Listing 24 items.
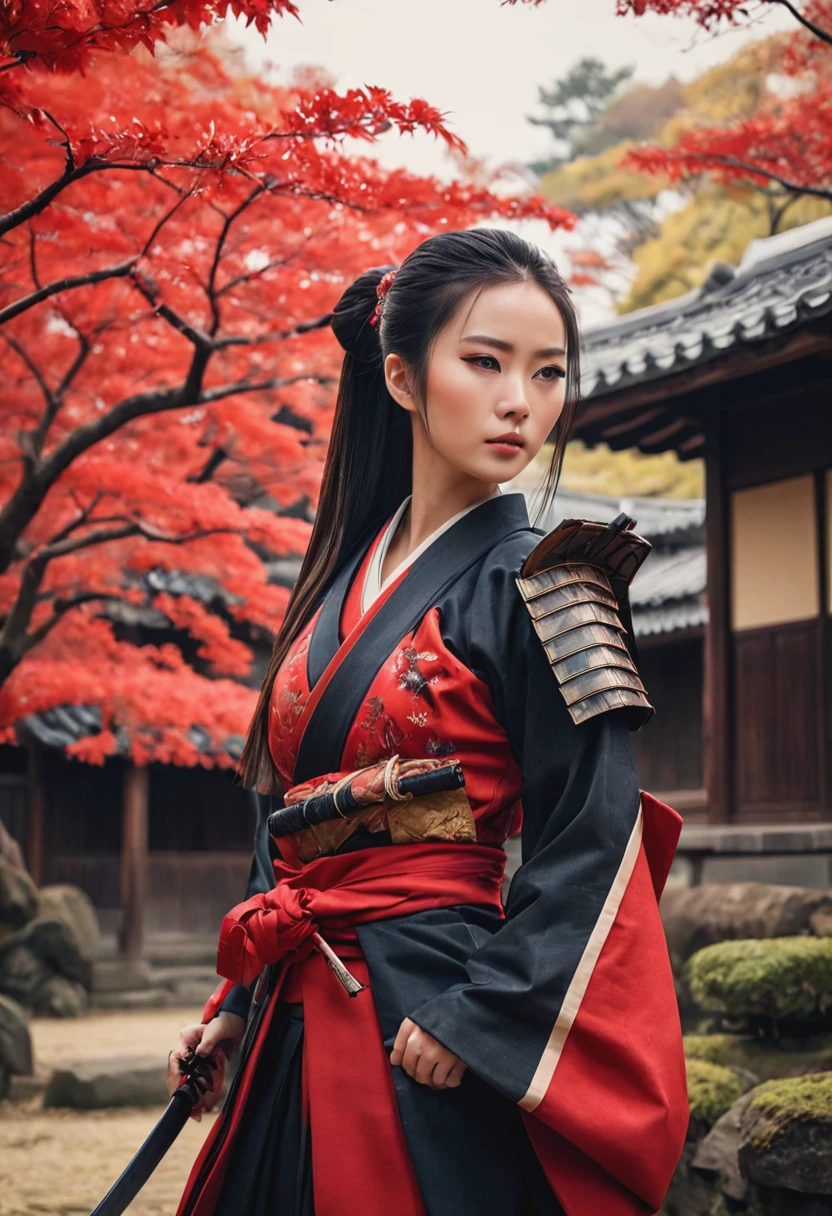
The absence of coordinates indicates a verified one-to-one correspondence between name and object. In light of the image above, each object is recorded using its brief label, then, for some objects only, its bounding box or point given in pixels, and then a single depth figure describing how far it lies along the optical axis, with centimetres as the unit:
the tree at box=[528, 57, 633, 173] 4019
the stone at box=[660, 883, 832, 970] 850
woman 222
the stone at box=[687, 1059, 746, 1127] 631
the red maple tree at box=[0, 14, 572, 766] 556
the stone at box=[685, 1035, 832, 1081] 690
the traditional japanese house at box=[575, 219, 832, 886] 920
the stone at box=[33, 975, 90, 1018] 1561
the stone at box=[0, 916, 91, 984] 1544
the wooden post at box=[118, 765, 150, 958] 1769
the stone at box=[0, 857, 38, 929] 1475
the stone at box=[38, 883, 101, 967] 1573
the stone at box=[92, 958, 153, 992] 1692
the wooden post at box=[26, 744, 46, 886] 1783
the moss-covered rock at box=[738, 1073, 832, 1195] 509
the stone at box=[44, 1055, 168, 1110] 975
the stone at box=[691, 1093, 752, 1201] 564
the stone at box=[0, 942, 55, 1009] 1511
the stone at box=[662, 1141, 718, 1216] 582
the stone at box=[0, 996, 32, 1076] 1073
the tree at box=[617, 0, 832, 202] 862
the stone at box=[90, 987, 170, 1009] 1666
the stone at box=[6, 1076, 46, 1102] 1051
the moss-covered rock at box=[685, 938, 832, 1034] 686
